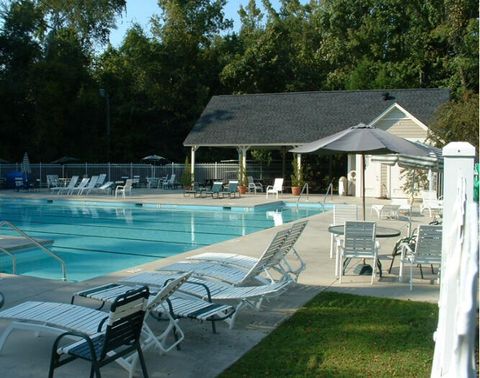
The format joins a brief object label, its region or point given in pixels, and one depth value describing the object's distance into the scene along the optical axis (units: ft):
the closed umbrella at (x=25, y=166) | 105.09
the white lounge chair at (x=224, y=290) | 20.54
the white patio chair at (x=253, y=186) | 93.82
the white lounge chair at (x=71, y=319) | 15.75
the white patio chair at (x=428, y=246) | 25.84
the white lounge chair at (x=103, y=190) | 87.63
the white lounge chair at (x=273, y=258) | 24.20
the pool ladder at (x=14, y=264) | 29.46
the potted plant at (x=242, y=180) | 92.84
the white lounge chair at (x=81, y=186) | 88.64
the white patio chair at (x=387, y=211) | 53.31
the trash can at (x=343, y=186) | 87.35
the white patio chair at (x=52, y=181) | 97.66
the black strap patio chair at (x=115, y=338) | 13.51
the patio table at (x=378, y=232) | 29.25
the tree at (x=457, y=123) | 63.67
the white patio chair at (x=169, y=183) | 103.53
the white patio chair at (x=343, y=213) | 38.47
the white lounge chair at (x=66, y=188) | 88.94
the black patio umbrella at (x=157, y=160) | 115.60
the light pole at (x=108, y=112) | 121.36
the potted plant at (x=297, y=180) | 87.97
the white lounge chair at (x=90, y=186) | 89.44
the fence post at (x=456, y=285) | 5.05
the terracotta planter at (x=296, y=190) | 87.86
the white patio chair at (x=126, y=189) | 83.66
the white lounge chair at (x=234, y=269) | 22.84
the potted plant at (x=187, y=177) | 95.71
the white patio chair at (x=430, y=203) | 51.57
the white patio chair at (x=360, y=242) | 26.96
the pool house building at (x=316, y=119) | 84.53
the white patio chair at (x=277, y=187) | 83.53
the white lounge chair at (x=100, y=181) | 96.27
